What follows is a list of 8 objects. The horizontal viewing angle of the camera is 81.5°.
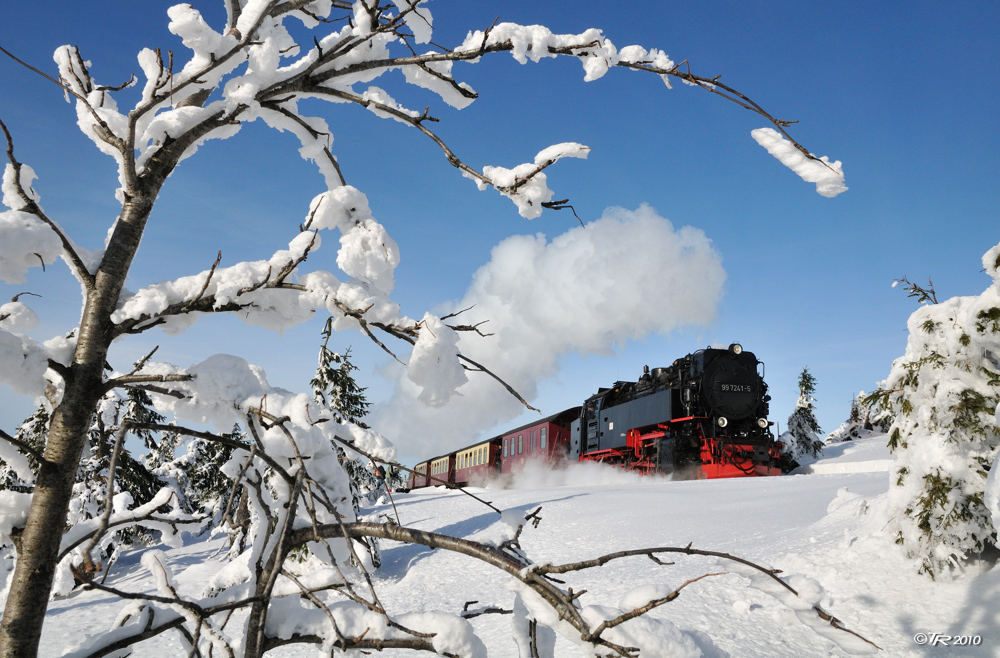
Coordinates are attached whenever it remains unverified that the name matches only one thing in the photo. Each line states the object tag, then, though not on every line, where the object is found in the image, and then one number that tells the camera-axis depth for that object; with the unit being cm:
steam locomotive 1780
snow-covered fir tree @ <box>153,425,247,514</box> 1567
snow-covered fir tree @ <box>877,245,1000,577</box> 607
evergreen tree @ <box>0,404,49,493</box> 1003
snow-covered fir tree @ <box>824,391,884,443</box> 3786
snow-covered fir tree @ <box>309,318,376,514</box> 1552
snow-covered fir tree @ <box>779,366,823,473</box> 3247
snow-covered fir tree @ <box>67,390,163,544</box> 1209
